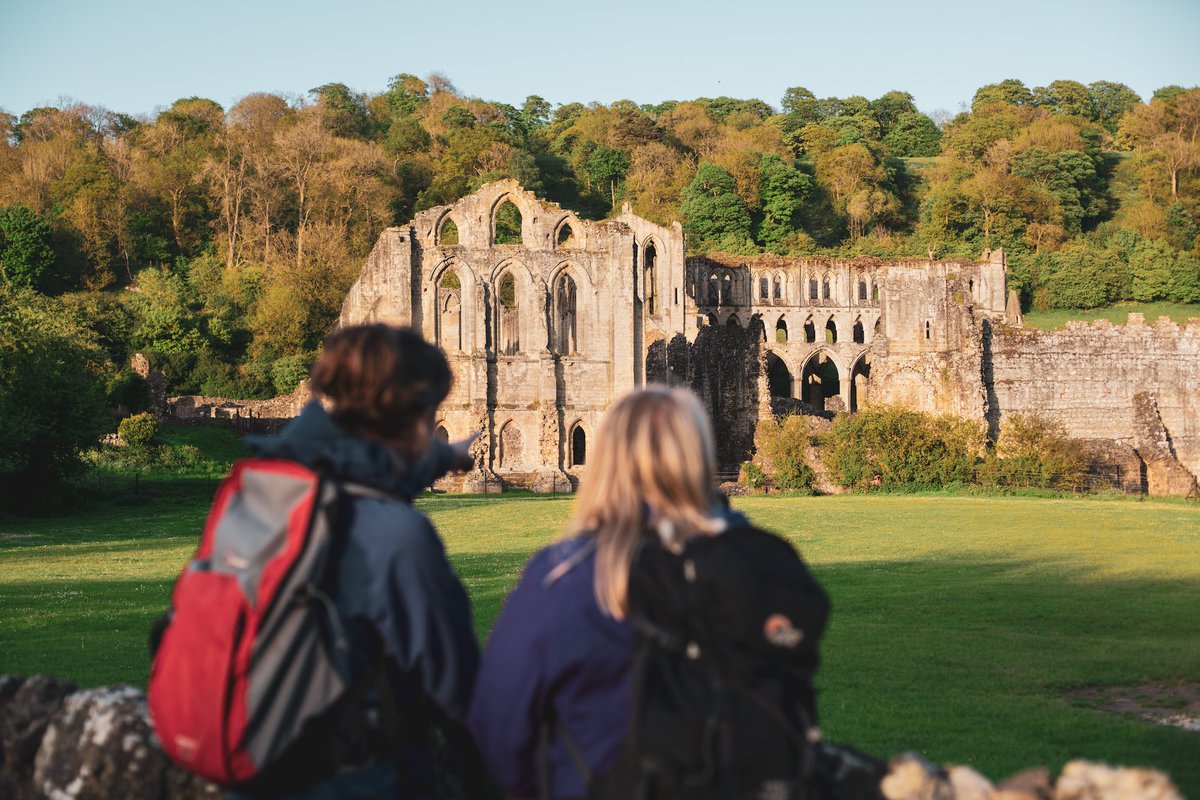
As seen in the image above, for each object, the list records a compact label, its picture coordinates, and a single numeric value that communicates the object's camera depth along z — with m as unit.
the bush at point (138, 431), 42.53
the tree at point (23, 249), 66.57
